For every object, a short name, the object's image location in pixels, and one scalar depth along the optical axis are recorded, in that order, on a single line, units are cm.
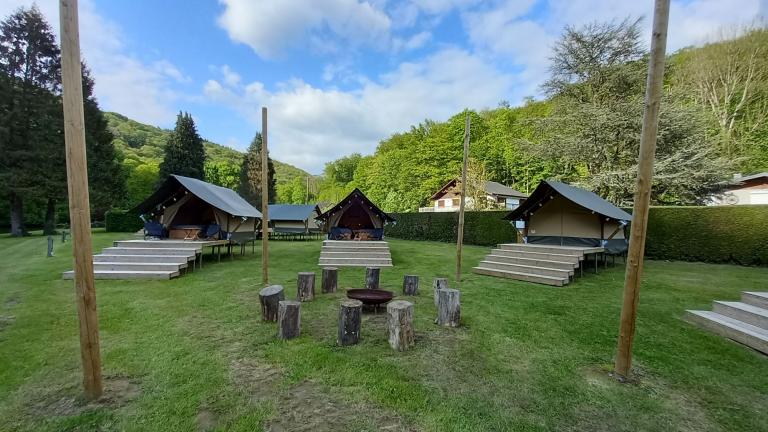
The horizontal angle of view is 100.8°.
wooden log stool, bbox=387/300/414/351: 419
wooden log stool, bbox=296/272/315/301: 662
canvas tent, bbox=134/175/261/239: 1159
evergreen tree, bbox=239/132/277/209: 3884
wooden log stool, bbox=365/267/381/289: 759
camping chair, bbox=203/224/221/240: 1219
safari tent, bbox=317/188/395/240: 1400
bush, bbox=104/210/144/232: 2445
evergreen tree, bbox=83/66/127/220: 2278
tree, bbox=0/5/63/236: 1853
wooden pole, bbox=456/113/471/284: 785
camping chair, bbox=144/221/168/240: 1180
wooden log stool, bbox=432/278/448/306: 657
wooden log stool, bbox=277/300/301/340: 446
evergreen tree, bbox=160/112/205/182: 3284
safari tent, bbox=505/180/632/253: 1038
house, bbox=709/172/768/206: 1722
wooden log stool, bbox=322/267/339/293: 730
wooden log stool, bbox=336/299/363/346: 430
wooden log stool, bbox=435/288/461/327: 511
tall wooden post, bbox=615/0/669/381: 330
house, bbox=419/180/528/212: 2734
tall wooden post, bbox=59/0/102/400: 273
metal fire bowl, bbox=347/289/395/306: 567
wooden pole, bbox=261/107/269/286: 751
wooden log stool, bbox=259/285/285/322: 516
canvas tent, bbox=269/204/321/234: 2606
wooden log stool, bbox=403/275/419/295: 711
